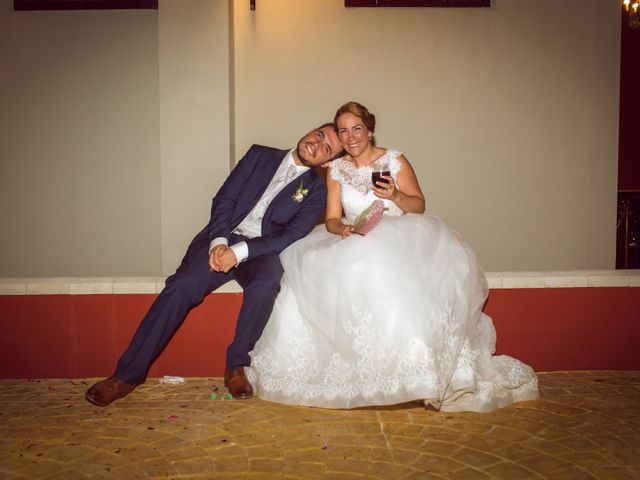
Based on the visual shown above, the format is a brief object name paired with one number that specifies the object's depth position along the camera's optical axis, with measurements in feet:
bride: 9.36
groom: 10.38
